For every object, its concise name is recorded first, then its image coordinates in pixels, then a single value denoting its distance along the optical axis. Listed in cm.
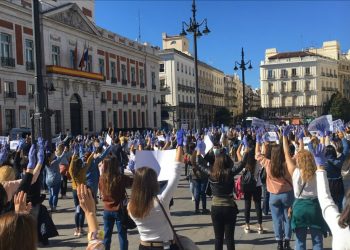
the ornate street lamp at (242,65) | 2875
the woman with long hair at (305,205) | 526
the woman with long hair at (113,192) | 586
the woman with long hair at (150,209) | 398
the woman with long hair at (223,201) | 559
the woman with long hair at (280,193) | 647
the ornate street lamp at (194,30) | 2116
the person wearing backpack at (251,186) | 784
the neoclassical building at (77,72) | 3216
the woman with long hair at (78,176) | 813
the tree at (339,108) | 7475
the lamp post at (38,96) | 1148
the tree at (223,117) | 7725
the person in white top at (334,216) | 281
